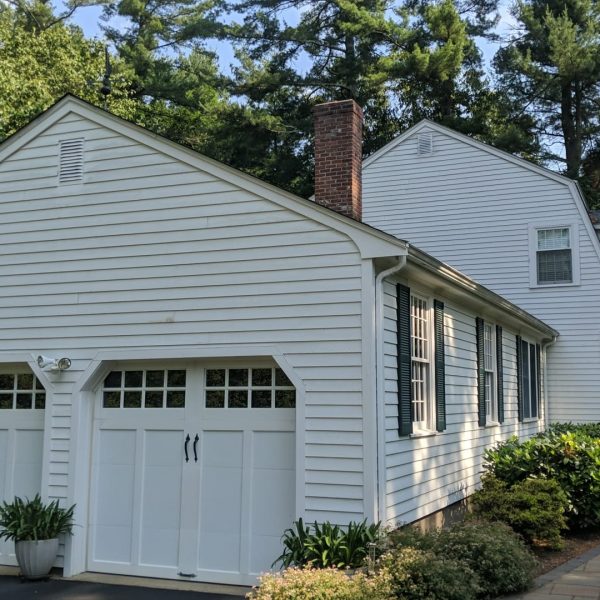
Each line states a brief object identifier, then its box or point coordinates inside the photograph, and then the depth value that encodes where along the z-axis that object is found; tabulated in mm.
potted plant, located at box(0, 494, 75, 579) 7762
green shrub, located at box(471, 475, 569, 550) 8625
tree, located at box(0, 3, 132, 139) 21844
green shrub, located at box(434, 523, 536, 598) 6398
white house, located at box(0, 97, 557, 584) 7234
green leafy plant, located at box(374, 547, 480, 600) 5723
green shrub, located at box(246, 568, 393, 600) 5270
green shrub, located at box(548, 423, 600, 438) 13269
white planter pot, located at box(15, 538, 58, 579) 7746
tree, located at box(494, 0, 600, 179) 27484
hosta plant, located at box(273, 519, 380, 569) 6434
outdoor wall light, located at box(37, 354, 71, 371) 8336
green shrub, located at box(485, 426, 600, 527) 9531
